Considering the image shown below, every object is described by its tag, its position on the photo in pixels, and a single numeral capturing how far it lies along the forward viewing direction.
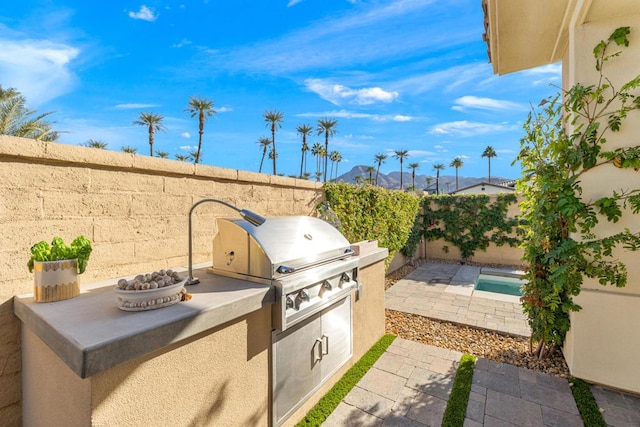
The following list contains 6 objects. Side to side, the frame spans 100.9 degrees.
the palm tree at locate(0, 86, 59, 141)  14.84
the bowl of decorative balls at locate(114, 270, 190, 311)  1.59
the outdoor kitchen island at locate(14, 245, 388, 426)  1.28
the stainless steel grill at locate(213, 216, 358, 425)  2.27
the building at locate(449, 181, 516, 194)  43.50
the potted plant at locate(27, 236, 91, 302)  1.72
